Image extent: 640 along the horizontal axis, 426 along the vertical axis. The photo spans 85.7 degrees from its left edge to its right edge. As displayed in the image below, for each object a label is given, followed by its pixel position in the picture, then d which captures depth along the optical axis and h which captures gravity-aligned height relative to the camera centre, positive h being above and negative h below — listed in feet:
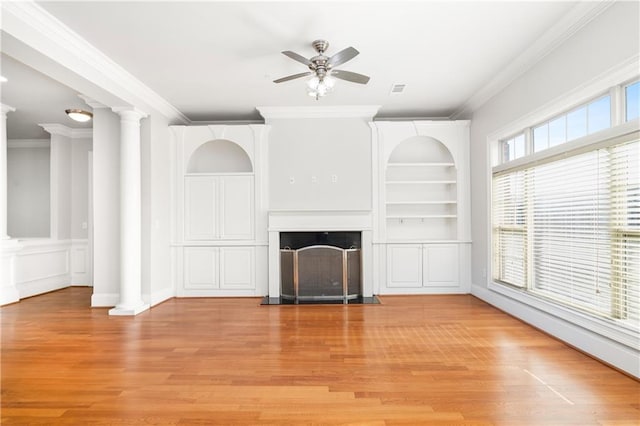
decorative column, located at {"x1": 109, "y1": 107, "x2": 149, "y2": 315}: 14.06 +0.12
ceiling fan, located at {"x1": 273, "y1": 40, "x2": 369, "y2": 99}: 10.41 +4.37
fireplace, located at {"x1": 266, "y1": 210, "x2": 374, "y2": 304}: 16.29 -2.26
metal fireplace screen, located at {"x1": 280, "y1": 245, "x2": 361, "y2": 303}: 16.25 -2.87
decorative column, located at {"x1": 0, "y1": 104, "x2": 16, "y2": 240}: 15.79 +1.96
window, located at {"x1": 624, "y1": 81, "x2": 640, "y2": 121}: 8.18 +2.65
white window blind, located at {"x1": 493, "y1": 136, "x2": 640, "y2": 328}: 8.32 -0.54
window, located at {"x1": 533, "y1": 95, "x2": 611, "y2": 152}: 9.16 +2.60
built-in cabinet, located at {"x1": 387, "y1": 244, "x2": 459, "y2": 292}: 16.97 -2.65
